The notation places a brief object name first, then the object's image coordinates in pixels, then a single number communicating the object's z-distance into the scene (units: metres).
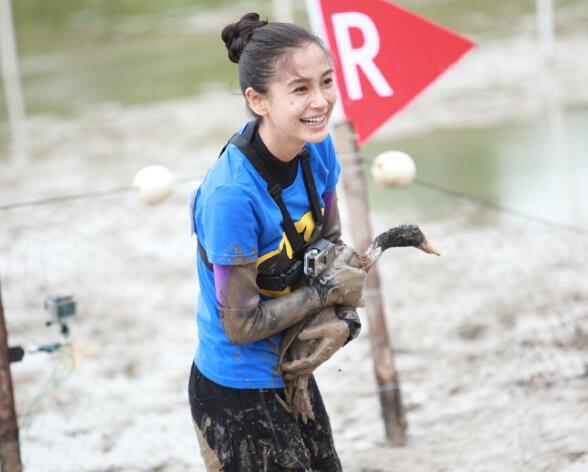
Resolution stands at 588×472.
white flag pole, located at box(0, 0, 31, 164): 19.75
